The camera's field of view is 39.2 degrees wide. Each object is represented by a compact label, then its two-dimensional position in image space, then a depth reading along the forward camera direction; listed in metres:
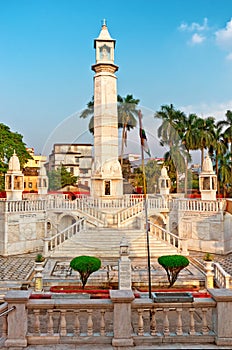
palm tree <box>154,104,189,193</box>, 34.19
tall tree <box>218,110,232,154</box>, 43.62
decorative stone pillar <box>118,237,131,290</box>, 10.84
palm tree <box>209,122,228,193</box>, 42.31
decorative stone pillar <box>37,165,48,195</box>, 28.56
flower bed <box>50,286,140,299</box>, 9.77
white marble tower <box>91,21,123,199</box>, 25.58
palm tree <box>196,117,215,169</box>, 41.59
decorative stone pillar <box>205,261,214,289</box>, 11.41
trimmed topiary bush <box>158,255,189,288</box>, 10.84
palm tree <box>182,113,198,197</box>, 41.53
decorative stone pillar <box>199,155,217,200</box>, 20.22
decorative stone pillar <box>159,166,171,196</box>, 27.42
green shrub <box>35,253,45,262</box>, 11.77
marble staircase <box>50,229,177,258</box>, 16.23
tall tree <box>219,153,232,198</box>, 41.64
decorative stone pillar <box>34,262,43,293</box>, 10.80
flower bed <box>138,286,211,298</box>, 10.63
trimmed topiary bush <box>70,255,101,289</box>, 10.40
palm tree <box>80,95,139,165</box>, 32.85
